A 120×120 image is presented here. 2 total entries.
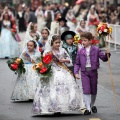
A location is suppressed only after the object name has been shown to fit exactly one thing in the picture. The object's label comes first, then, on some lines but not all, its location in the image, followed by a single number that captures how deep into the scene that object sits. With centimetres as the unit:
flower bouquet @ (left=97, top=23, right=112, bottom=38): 1415
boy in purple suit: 1368
